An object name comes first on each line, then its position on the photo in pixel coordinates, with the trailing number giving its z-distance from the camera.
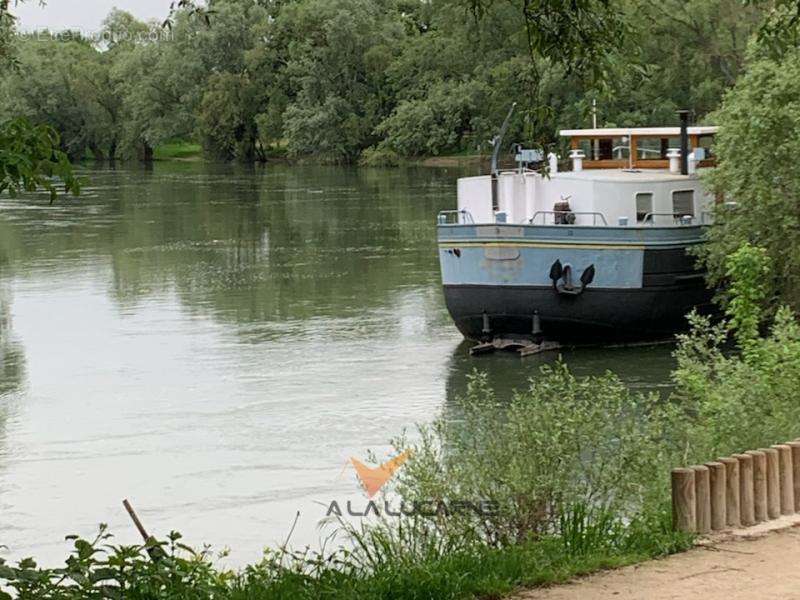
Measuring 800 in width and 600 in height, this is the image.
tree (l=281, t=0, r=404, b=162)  129.94
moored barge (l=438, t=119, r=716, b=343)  36.37
